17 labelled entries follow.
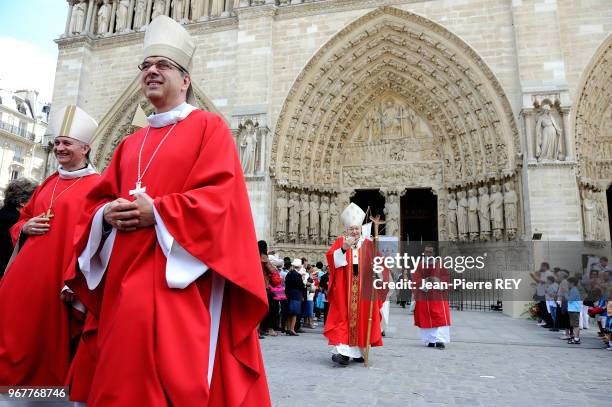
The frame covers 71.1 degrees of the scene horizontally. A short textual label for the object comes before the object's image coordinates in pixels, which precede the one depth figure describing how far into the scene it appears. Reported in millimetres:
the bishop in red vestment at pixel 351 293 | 5375
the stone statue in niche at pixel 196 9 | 16344
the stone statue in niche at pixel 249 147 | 13945
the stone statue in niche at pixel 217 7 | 16188
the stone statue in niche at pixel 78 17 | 17594
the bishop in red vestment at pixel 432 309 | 6766
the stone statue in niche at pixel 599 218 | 12394
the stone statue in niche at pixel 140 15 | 17188
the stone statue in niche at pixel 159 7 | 16875
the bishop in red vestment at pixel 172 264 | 1471
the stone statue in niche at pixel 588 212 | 12039
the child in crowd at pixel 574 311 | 7461
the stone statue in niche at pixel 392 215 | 14680
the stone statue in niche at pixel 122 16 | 17380
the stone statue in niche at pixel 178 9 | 16625
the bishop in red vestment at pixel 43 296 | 2496
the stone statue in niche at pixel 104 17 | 17547
